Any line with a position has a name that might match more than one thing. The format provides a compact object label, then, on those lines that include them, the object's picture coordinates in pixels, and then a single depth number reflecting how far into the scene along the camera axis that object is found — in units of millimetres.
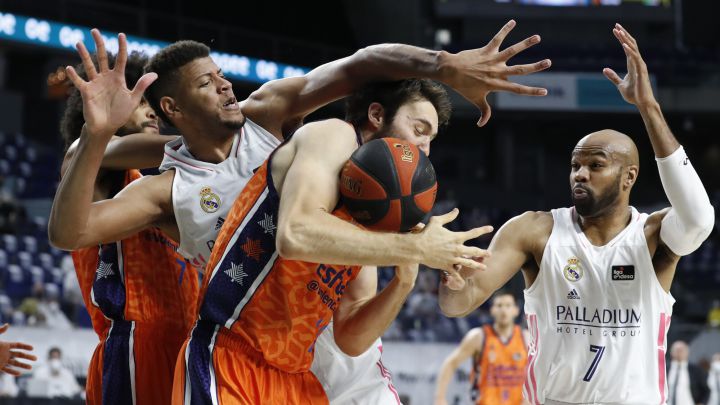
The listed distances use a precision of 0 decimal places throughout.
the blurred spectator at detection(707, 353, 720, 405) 11195
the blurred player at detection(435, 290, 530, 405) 8453
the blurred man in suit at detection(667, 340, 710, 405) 10844
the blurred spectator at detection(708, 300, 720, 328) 14911
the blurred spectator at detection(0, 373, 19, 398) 9469
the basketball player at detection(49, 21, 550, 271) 3082
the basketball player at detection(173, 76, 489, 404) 2863
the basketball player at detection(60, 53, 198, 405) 3854
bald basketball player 4031
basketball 2762
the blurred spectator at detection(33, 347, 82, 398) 9531
